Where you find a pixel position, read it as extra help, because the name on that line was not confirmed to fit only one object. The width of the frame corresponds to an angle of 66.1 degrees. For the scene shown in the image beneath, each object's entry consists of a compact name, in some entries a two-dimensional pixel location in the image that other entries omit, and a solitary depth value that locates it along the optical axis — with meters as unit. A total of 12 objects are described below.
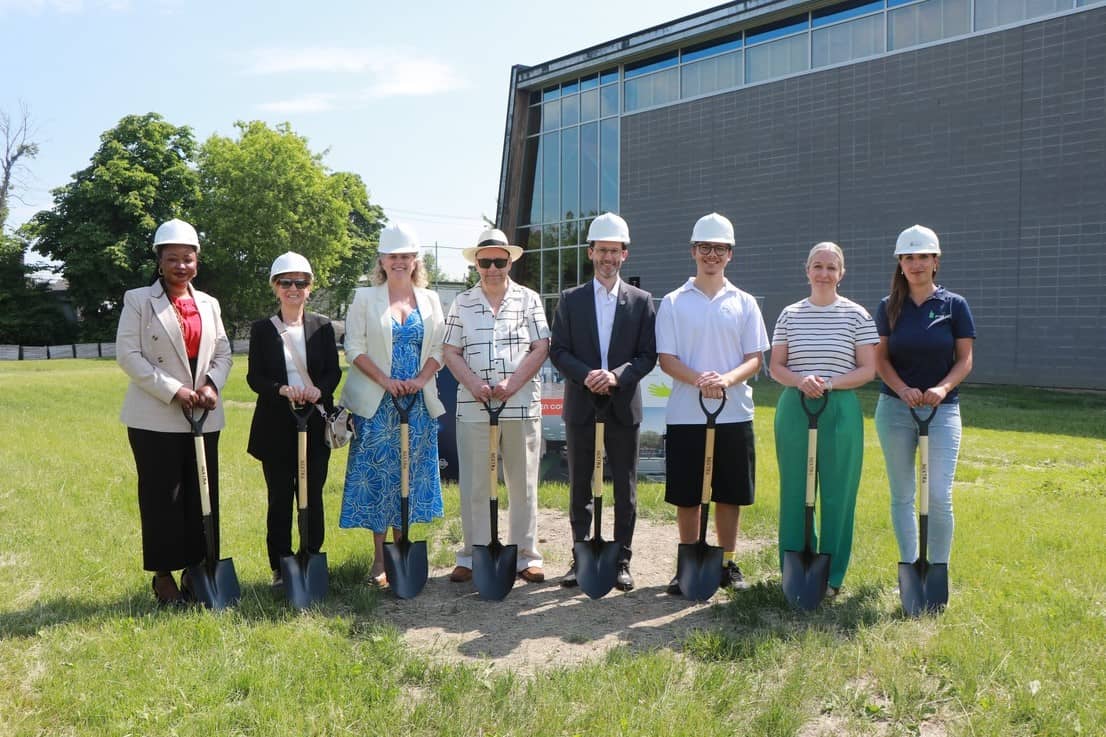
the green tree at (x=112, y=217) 39.25
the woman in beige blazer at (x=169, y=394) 4.61
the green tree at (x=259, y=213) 40.84
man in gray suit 5.16
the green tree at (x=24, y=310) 39.38
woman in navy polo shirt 4.72
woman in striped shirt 4.85
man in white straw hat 5.21
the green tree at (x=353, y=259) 51.94
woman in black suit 4.95
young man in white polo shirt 5.00
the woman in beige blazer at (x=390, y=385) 5.09
